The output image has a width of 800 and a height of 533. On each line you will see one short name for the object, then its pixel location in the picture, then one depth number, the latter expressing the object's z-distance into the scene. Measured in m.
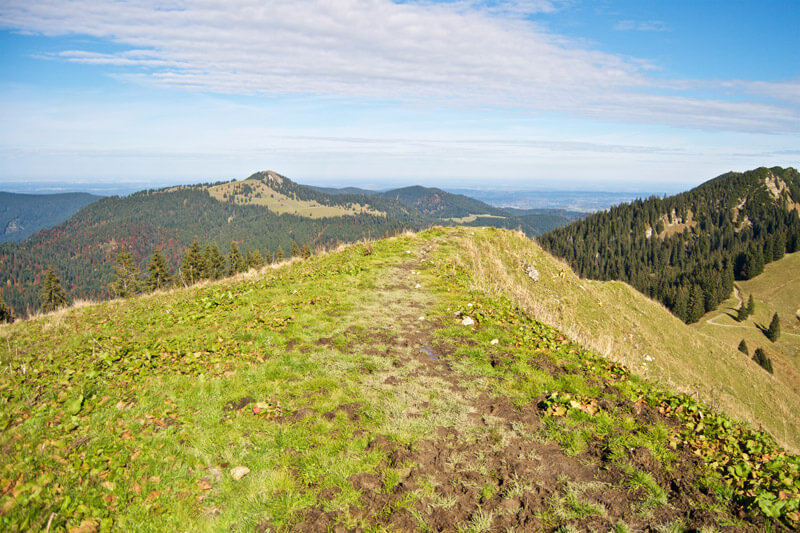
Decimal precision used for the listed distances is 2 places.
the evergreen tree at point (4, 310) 56.34
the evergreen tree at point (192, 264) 73.44
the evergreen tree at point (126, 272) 71.81
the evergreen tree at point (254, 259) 85.51
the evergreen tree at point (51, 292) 62.81
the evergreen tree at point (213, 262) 77.75
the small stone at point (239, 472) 6.10
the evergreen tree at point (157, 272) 68.44
